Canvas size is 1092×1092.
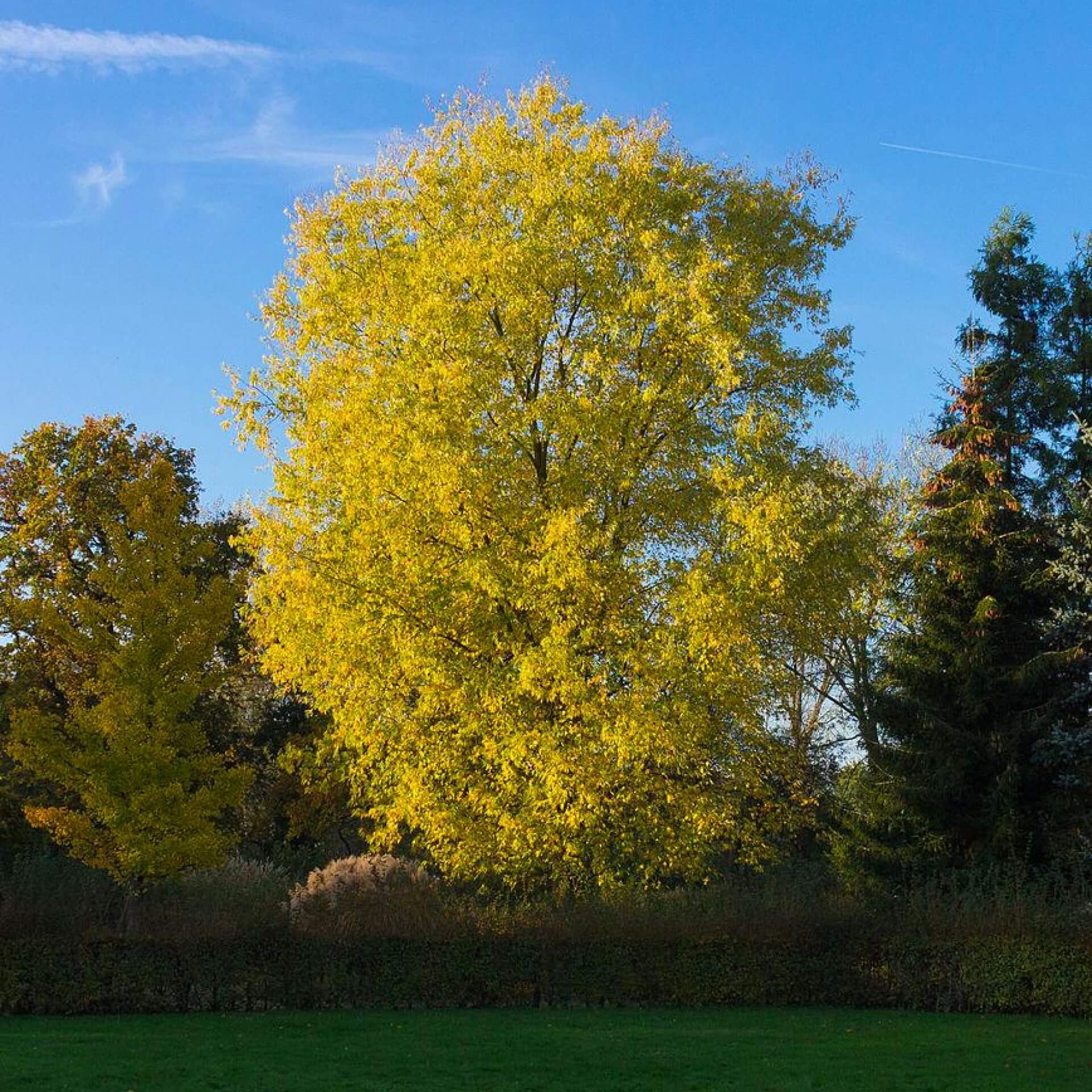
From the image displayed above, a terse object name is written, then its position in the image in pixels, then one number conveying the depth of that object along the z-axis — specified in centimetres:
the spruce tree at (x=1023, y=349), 2436
